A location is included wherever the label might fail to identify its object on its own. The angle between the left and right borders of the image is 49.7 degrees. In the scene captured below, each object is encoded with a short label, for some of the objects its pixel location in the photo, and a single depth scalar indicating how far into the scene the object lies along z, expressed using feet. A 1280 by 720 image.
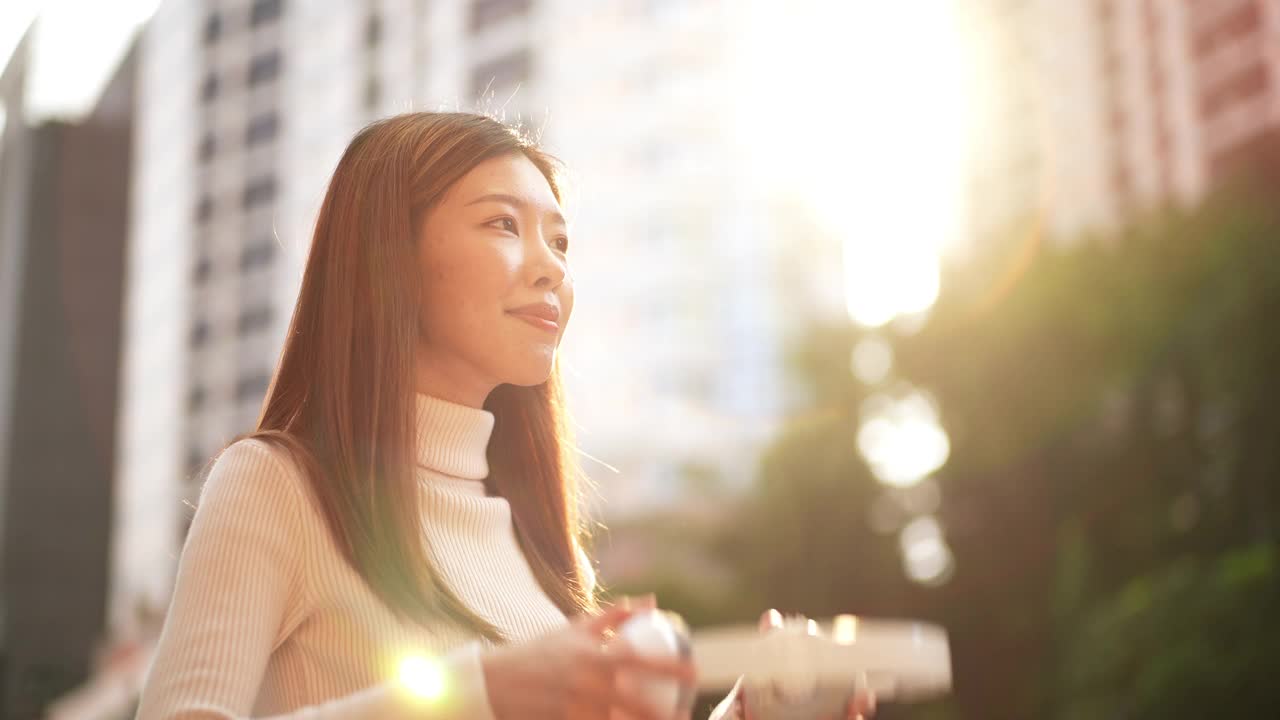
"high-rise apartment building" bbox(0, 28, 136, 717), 61.98
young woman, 3.07
